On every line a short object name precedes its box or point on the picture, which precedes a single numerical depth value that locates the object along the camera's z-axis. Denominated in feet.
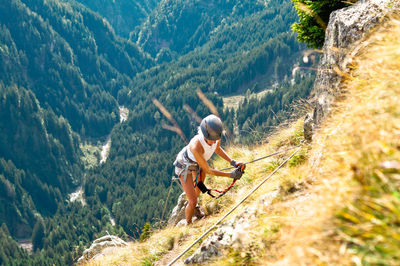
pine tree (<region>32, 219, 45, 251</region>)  428.97
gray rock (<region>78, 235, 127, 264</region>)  40.02
